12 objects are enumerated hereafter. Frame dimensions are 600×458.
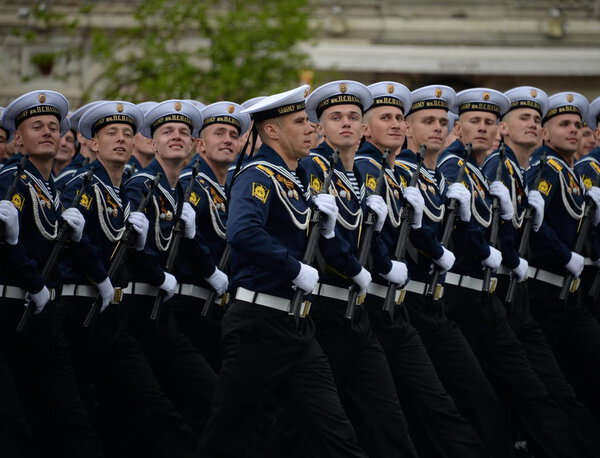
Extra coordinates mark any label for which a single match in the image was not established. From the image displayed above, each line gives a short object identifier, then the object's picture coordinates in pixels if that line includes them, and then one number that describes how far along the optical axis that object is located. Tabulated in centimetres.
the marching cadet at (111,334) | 1500
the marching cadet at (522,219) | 1605
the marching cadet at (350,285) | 1385
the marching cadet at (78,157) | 1728
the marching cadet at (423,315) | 1445
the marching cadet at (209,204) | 1686
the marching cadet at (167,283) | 1575
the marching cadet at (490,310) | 1570
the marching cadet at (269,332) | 1279
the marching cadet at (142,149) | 1922
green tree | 4012
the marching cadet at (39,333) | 1406
